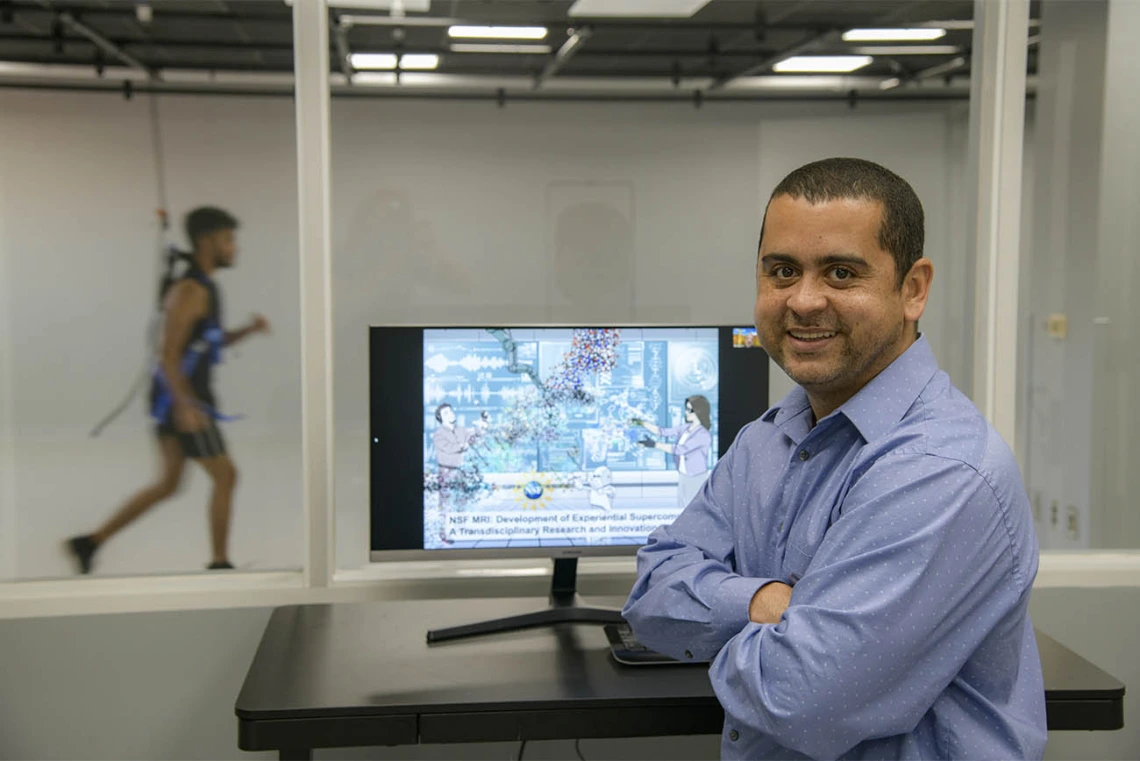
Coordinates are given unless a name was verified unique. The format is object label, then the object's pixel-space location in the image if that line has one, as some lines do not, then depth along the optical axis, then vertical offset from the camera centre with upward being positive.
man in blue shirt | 1.19 -0.28
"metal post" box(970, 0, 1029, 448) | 2.63 +0.31
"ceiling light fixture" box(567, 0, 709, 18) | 2.64 +0.78
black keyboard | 1.91 -0.64
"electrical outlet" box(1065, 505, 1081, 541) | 2.83 -0.58
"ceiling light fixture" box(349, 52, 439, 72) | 2.56 +0.64
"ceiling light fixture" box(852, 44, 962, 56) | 2.75 +0.70
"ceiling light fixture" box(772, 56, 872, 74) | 2.76 +0.67
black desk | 1.70 -0.65
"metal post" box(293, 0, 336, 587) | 2.45 +0.09
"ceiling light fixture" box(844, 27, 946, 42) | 2.76 +0.74
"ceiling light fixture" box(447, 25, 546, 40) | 2.63 +0.72
